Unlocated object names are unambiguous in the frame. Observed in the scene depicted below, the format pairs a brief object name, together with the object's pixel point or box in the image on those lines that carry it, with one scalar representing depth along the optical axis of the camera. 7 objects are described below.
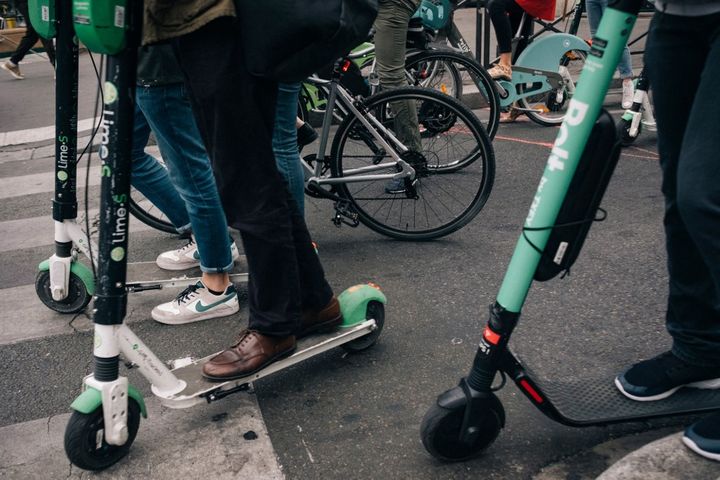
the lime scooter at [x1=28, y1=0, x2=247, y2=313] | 2.61
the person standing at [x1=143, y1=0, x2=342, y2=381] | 2.09
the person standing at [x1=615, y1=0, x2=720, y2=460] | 1.78
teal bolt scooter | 1.74
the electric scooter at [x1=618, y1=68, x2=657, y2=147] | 5.17
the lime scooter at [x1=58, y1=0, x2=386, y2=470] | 1.83
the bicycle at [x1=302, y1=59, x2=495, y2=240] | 3.79
